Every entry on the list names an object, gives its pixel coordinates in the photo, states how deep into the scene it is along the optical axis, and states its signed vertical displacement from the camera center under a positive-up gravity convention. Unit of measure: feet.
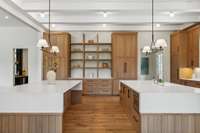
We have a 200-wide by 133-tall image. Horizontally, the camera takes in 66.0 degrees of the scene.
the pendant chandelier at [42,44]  11.04 +1.59
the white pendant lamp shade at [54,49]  13.45 +1.46
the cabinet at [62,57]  21.19 +1.26
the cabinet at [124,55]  21.52 +1.56
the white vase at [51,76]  12.59 -0.80
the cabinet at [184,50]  17.70 +2.08
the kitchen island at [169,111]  7.75 -2.28
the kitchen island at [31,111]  7.61 -2.24
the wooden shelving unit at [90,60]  22.36 +0.90
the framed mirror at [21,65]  23.39 +0.19
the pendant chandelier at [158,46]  10.77 +1.47
